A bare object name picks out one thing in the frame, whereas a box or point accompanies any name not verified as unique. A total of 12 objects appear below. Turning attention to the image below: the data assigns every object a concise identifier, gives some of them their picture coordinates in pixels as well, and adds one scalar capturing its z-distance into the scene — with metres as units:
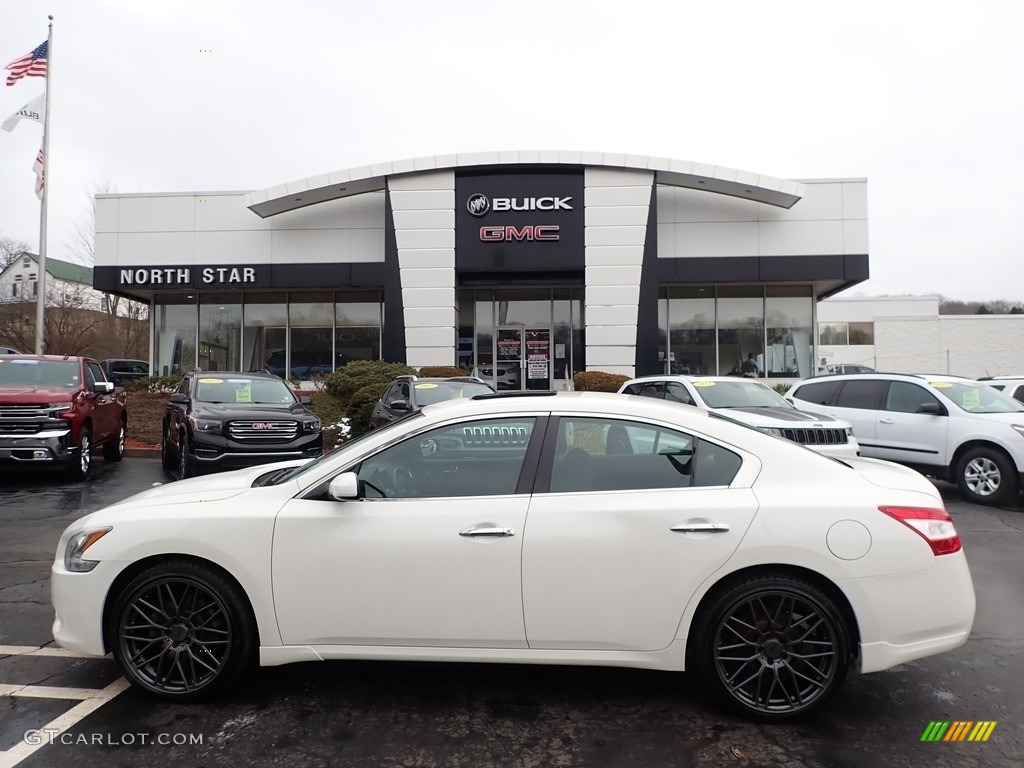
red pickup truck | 9.42
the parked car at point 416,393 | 10.51
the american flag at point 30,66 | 20.14
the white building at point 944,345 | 45.19
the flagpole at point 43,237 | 20.66
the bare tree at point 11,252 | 49.53
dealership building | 19.31
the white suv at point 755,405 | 8.55
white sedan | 3.12
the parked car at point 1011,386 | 12.66
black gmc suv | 9.69
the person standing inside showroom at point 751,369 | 21.39
